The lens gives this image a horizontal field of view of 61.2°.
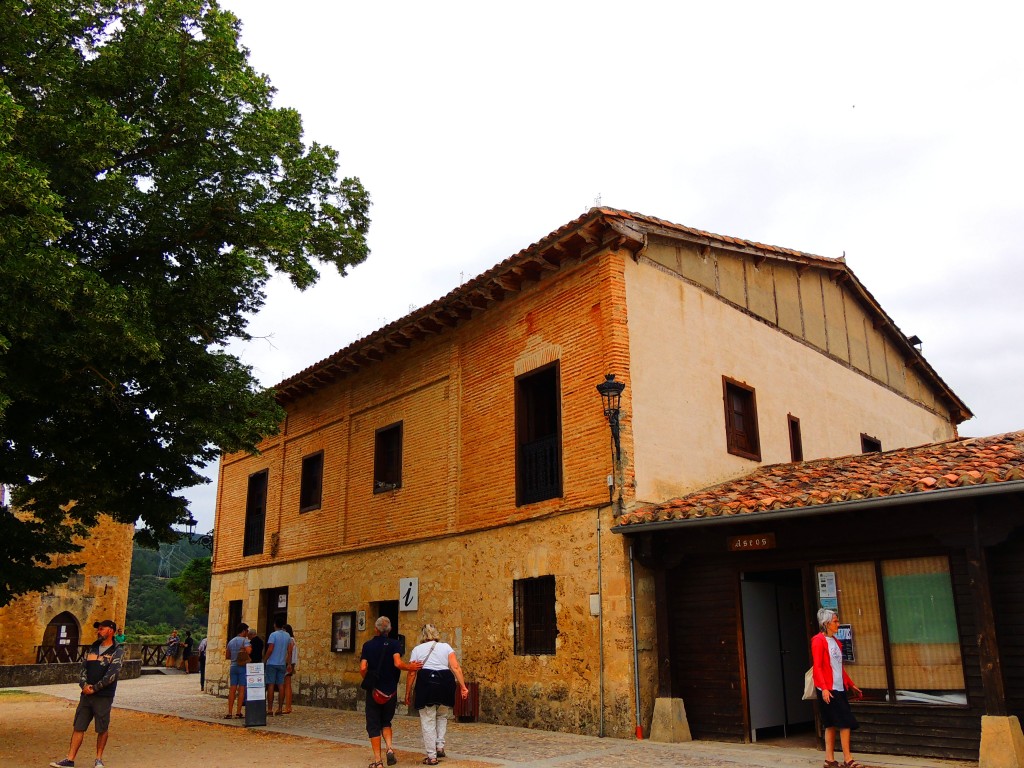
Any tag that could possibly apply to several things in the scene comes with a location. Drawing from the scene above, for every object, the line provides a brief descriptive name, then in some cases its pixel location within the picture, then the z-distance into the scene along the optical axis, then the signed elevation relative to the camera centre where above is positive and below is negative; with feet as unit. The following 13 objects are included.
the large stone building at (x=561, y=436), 40.11 +10.09
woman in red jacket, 28.73 -2.25
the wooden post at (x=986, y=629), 28.84 -0.39
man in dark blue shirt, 29.58 -2.03
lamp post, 38.83 +9.08
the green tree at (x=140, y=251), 33.04 +15.93
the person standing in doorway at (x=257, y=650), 46.09 -1.50
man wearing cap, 29.84 -2.25
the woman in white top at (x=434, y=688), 30.40 -2.32
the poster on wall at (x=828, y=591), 34.71 +1.04
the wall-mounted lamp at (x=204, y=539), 58.43 +6.79
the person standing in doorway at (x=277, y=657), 48.57 -1.96
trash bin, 44.39 -4.34
